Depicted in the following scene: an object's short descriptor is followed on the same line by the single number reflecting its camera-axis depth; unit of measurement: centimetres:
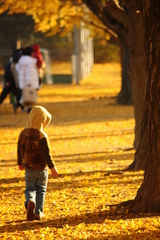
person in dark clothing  3606
